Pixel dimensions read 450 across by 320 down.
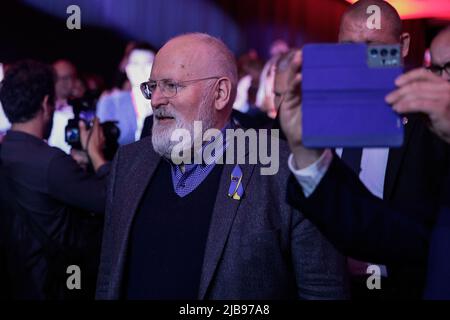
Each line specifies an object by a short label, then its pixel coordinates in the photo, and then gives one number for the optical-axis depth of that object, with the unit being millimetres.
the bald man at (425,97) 1242
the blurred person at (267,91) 4398
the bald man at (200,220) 1933
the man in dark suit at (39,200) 2715
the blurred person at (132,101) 4366
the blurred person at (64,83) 4750
